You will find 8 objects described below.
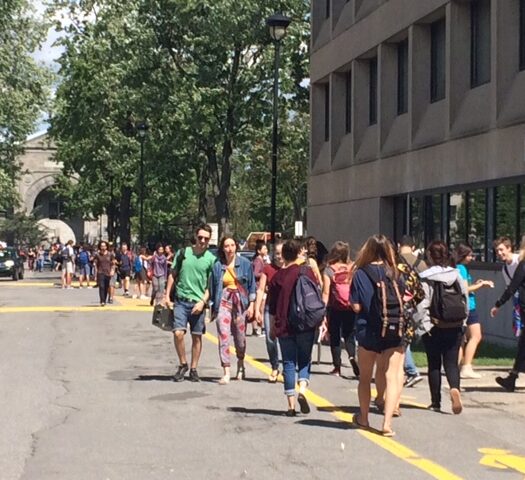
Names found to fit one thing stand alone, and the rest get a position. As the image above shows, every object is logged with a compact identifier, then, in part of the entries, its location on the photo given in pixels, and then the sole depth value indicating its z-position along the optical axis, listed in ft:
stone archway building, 343.05
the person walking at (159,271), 95.96
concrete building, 67.41
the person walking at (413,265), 43.98
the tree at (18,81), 164.14
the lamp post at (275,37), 87.79
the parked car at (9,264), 182.60
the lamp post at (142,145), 152.09
